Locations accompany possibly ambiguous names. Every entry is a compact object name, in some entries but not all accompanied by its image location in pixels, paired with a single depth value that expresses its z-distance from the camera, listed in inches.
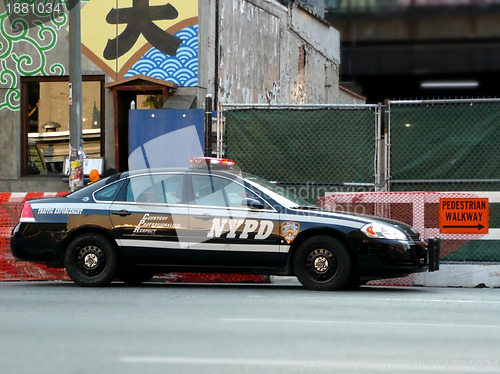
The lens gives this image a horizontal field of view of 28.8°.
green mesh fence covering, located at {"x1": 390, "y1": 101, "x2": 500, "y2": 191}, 560.7
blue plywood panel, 625.9
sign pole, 587.5
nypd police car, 470.3
